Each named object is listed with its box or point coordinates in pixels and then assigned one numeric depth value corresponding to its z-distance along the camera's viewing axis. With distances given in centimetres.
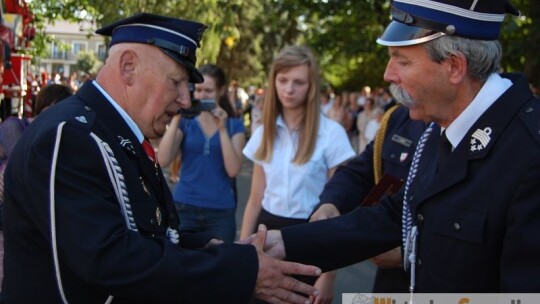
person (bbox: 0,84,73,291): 445
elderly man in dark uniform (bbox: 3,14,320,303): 210
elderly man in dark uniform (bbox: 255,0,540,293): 218
